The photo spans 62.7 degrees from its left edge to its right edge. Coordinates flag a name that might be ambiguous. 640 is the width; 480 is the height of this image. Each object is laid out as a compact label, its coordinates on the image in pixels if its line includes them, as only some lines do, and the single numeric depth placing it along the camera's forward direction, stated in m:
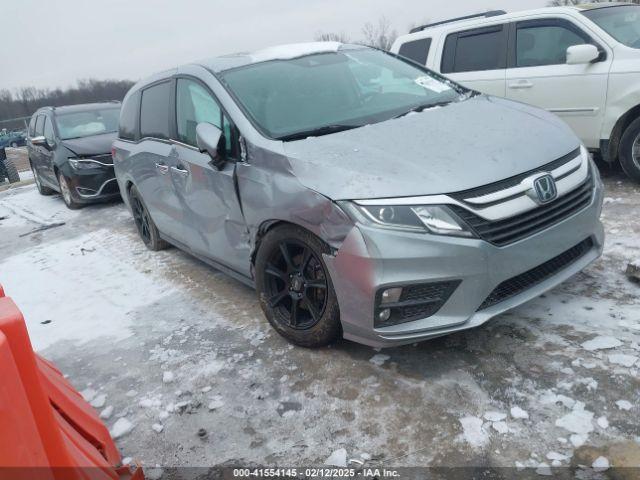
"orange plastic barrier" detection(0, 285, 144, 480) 1.45
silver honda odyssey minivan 2.50
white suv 5.24
